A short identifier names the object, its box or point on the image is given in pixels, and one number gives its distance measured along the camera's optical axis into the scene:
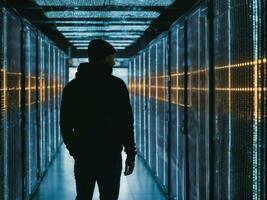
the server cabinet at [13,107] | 4.93
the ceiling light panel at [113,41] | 13.39
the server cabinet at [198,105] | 4.55
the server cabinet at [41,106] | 8.46
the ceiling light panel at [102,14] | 7.85
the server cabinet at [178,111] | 5.84
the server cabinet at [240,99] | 2.92
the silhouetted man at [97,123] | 3.90
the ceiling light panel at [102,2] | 6.82
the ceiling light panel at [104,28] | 9.92
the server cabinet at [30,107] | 6.54
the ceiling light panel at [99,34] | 11.17
